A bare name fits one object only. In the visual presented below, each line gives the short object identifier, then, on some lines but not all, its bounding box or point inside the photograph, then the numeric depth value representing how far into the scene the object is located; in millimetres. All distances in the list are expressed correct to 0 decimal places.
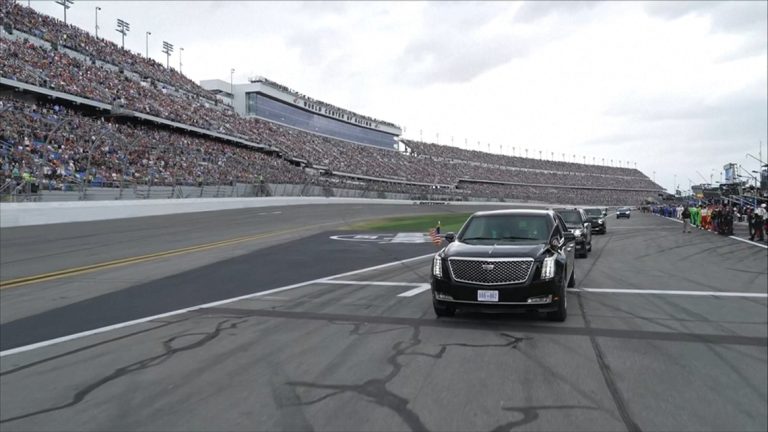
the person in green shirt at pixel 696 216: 32812
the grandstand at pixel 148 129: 28141
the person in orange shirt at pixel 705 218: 30169
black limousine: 6652
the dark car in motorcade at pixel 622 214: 51428
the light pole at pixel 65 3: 47688
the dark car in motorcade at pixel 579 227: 15180
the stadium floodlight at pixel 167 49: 69062
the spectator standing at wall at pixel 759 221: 20828
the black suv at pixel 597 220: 26422
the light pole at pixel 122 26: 58709
